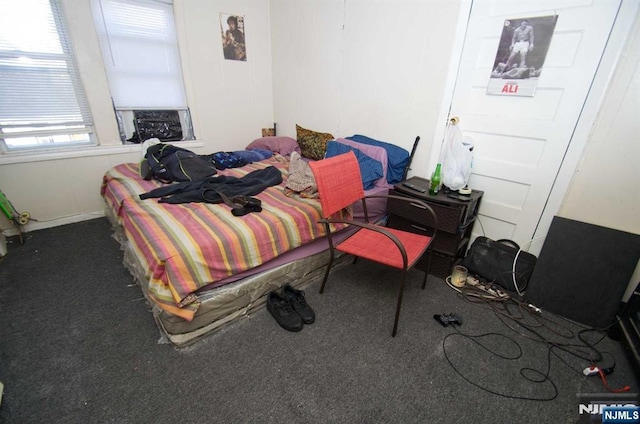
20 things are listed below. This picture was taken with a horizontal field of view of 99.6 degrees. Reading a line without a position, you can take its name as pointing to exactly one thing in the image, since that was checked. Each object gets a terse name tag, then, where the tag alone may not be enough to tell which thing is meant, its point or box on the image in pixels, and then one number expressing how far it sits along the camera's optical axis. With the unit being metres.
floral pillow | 2.94
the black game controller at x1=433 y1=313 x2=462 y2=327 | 1.72
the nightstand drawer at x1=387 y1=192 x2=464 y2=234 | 1.95
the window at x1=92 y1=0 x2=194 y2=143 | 2.64
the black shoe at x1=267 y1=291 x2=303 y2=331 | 1.63
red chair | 1.61
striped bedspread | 1.35
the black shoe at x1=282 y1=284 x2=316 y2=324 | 1.69
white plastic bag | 2.10
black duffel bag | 1.99
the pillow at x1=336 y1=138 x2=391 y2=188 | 2.43
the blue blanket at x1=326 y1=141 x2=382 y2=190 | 2.36
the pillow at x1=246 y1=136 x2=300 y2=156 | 3.22
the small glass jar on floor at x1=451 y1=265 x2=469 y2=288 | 2.08
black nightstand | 1.97
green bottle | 2.09
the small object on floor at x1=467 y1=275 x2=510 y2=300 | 1.99
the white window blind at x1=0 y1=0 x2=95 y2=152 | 2.26
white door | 1.65
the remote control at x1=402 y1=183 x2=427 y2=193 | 2.16
